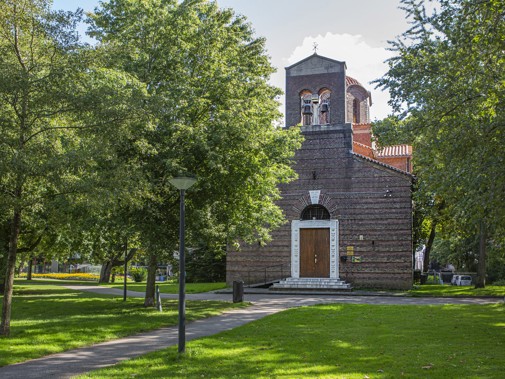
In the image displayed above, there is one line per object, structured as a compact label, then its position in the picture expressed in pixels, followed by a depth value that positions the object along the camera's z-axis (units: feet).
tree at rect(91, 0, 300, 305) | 56.59
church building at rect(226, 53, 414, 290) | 99.25
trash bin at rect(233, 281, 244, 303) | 71.46
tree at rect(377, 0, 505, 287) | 37.37
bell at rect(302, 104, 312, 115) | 104.11
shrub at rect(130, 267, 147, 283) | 162.61
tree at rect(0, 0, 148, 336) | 39.93
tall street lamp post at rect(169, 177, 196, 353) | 34.19
